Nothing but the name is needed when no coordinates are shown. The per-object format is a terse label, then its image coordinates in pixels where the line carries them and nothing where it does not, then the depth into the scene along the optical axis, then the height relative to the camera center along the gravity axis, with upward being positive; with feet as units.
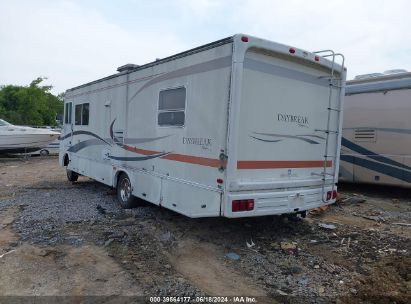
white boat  62.23 -3.33
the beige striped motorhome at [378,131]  31.19 +0.61
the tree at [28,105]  121.90 +3.96
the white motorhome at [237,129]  17.71 +0.04
